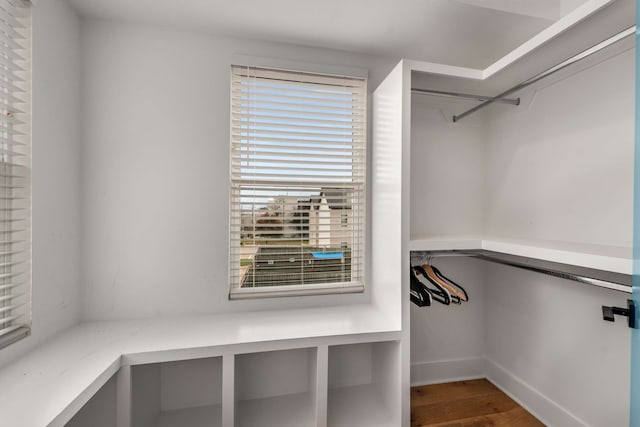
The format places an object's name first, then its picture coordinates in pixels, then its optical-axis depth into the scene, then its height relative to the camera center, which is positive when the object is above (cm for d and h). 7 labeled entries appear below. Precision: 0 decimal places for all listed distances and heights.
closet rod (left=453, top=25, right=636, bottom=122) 100 +65
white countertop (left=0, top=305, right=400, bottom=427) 94 -62
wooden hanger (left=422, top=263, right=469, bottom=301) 166 -41
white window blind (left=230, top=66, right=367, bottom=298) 175 +20
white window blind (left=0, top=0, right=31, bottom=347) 115 +17
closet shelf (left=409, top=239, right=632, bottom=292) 107 -17
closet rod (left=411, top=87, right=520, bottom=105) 161 +69
